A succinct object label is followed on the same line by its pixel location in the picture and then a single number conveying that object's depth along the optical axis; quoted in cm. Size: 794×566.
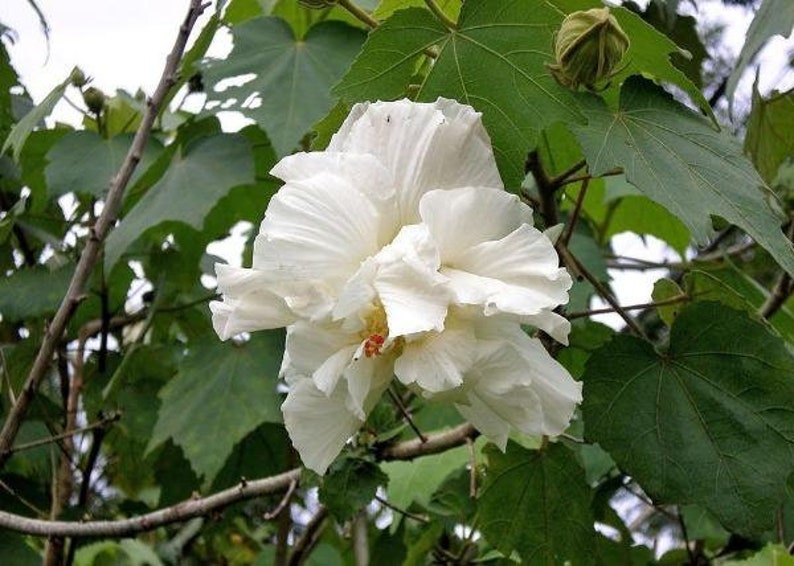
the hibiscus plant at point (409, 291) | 72
